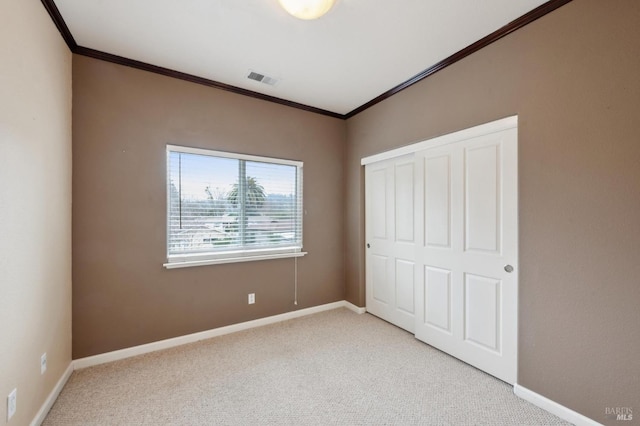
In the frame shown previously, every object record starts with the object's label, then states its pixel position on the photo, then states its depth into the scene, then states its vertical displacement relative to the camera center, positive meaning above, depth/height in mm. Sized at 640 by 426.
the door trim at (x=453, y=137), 2088 +706
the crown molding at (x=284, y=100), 1883 +1423
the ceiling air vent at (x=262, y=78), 2795 +1461
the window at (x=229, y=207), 2781 +72
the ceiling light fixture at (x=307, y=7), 1663 +1314
